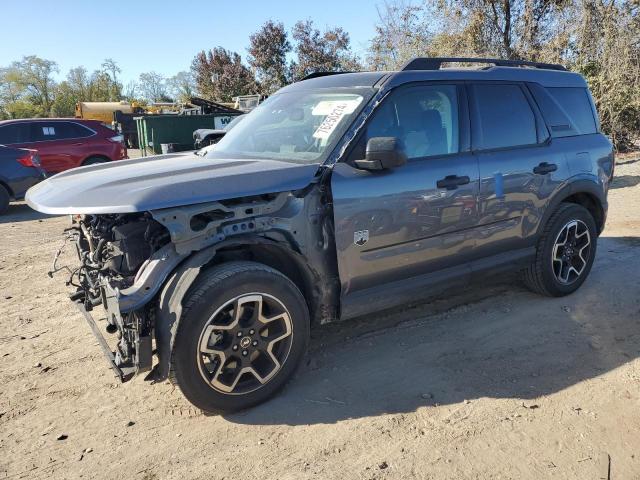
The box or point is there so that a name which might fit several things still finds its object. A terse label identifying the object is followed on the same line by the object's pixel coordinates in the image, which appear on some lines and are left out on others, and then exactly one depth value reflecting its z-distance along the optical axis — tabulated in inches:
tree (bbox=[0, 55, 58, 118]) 2084.2
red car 415.5
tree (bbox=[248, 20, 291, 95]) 1127.0
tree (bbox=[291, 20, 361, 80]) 1096.8
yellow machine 1274.6
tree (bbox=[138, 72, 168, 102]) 2600.9
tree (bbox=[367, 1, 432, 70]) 666.2
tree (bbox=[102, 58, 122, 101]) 2124.8
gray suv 110.3
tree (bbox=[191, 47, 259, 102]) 1243.2
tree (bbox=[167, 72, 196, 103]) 1958.7
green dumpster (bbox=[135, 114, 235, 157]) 471.2
